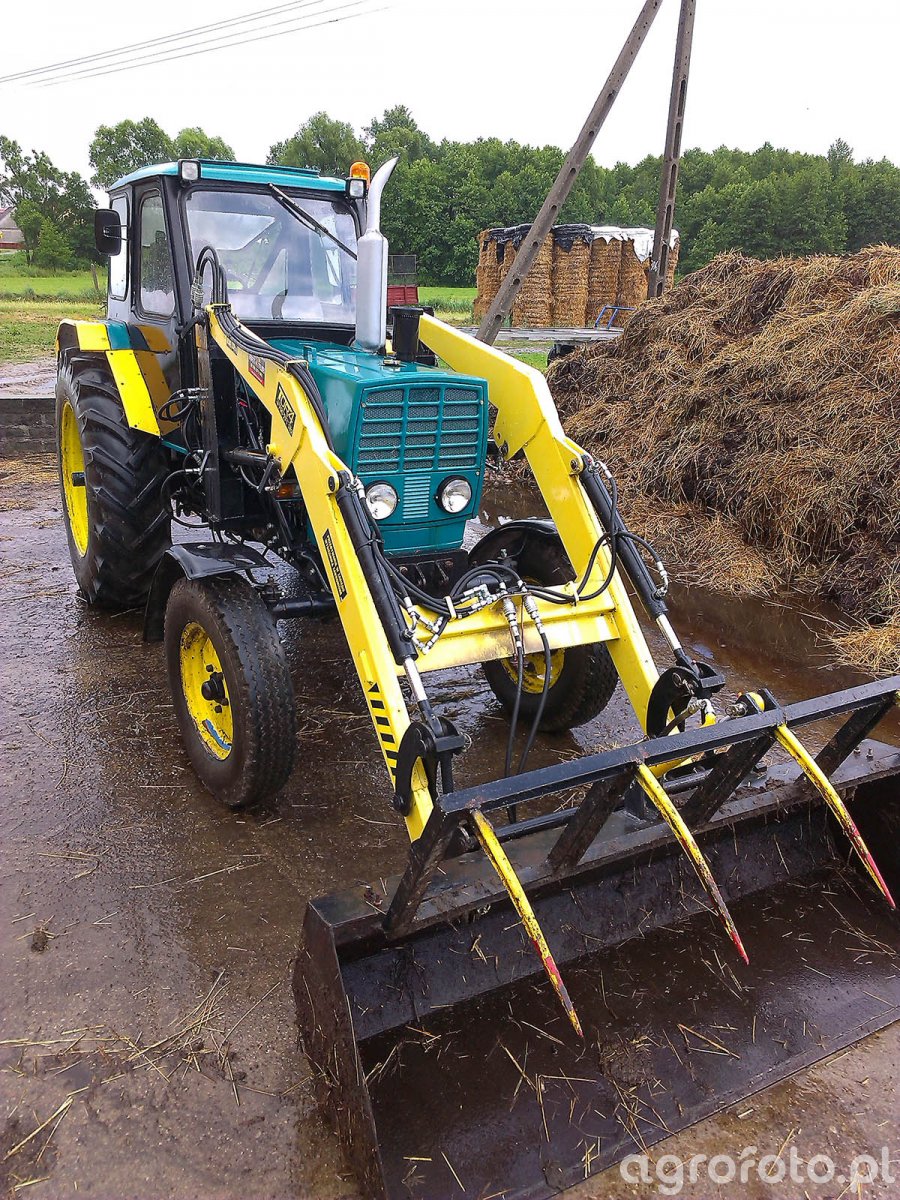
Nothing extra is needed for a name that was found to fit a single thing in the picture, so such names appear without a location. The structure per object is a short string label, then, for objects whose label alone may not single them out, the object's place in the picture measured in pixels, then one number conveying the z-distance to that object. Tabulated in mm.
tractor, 2217
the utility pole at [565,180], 9133
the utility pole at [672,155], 9680
